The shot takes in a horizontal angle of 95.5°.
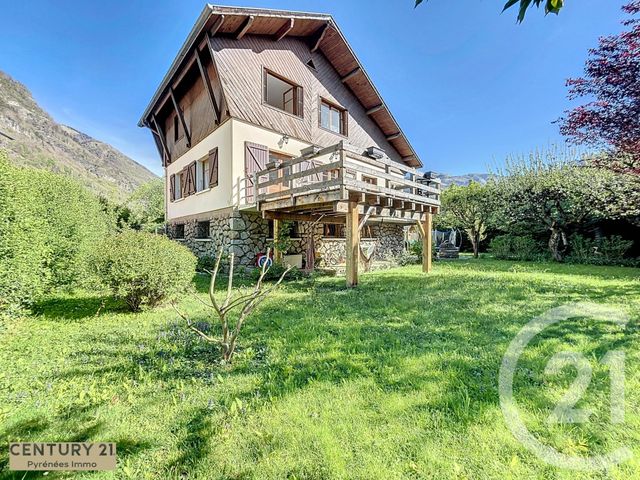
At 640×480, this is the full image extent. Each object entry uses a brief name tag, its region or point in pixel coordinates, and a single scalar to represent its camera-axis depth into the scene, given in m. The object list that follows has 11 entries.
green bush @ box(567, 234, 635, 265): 12.35
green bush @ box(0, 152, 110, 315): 4.05
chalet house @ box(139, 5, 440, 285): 7.98
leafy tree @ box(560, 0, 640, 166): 6.03
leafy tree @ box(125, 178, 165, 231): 17.12
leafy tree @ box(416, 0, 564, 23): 1.60
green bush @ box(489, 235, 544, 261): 14.71
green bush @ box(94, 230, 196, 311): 4.95
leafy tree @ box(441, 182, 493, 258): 15.77
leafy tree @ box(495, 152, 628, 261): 11.91
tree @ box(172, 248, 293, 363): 2.98
